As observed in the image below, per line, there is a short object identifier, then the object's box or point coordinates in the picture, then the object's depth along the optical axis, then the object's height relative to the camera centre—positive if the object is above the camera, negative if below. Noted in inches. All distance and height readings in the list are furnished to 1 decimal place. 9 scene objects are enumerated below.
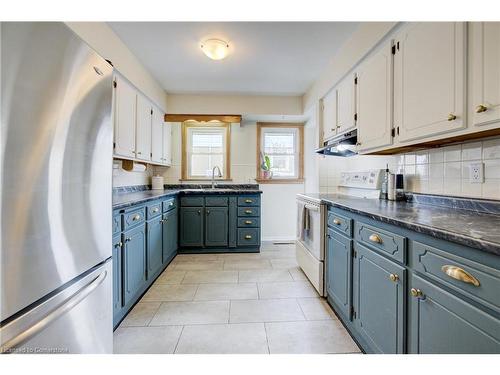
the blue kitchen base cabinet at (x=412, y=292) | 30.0 -17.7
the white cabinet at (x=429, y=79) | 48.1 +24.1
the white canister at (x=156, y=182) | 145.3 +1.1
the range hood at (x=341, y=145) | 91.0 +17.0
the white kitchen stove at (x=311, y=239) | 85.4 -21.7
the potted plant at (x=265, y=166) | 164.7 +12.5
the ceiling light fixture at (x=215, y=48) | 89.1 +51.5
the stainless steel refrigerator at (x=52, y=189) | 26.1 -0.7
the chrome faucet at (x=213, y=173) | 158.0 +7.4
